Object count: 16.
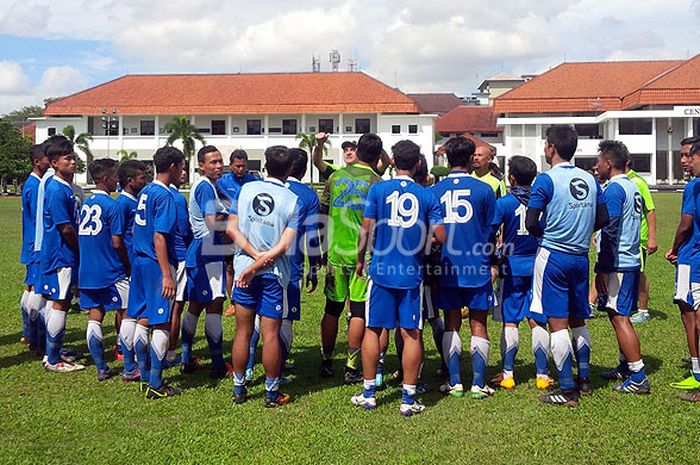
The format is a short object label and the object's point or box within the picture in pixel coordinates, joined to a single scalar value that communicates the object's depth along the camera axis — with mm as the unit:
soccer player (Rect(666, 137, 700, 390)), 5980
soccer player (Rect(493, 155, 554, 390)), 6152
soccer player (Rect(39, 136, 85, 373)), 6637
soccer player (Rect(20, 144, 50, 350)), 7297
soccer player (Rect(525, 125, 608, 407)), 5598
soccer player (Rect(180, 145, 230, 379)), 6496
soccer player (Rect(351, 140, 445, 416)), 5496
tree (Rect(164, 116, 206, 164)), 54406
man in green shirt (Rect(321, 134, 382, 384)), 6238
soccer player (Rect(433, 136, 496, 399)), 5836
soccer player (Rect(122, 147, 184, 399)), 5793
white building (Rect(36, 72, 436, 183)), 60375
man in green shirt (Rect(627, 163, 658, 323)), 8227
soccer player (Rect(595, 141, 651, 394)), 5945
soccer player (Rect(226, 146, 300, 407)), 5504
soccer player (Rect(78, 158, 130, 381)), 6461
